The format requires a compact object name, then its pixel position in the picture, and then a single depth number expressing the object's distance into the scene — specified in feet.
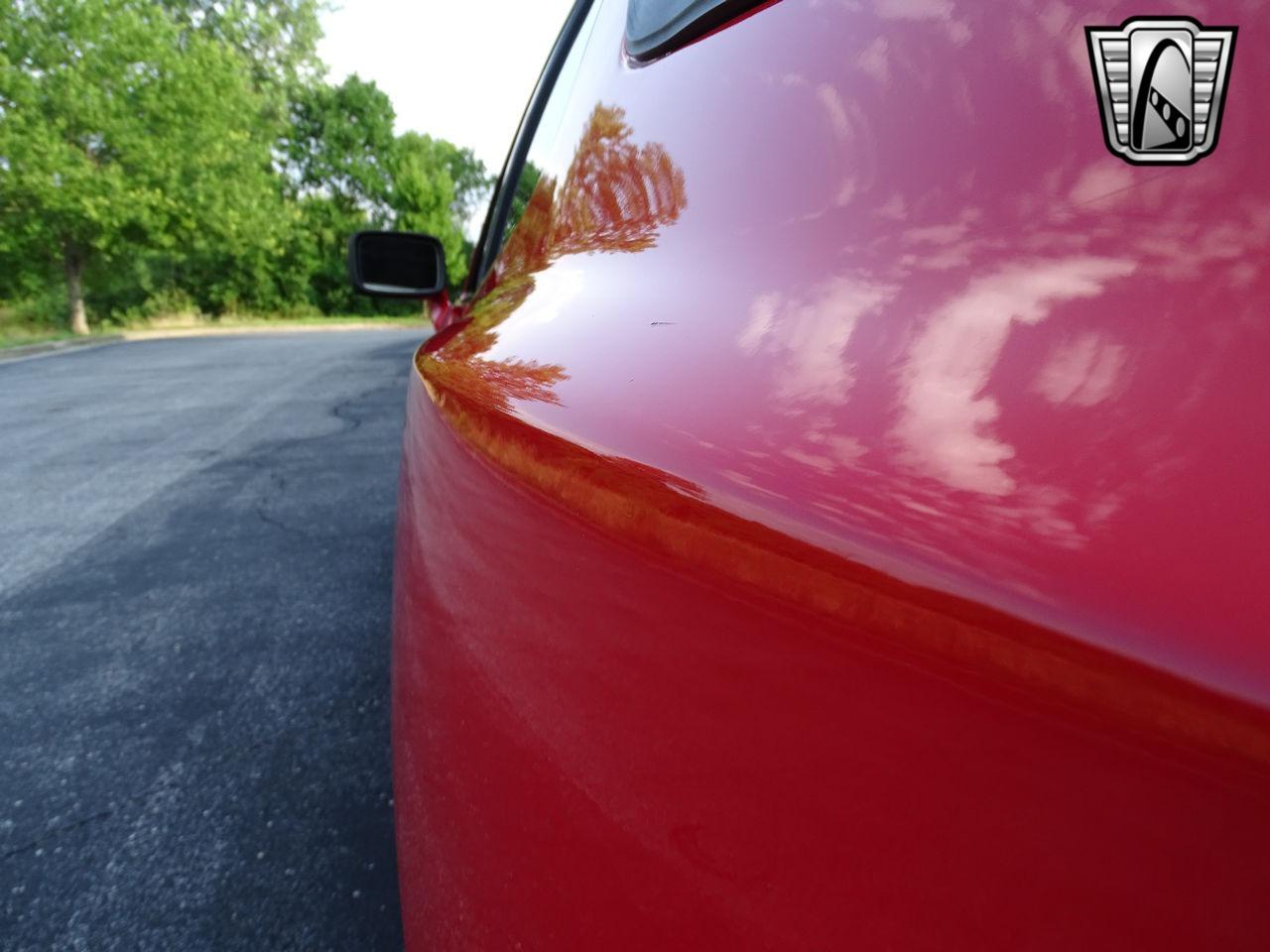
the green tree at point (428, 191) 123.95
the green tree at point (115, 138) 66.54
